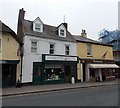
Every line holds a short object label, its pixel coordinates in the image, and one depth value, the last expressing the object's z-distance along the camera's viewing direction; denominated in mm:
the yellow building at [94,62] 23609
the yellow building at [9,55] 16578
